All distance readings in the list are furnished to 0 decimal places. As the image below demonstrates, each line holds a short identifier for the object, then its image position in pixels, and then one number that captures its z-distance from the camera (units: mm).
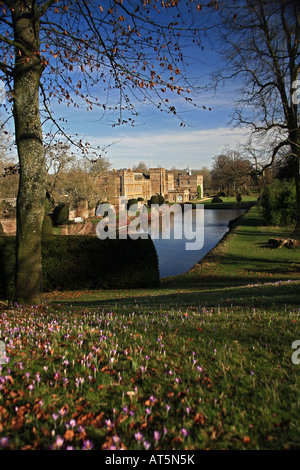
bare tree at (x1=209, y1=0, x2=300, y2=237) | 17031
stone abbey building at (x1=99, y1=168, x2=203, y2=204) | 62006
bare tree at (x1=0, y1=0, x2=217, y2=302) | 7141
